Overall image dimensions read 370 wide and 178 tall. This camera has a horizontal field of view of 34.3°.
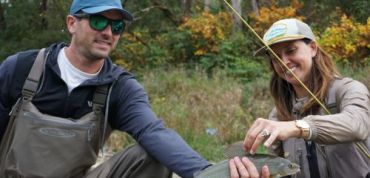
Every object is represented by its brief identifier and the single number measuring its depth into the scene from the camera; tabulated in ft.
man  11.05
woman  8.93
